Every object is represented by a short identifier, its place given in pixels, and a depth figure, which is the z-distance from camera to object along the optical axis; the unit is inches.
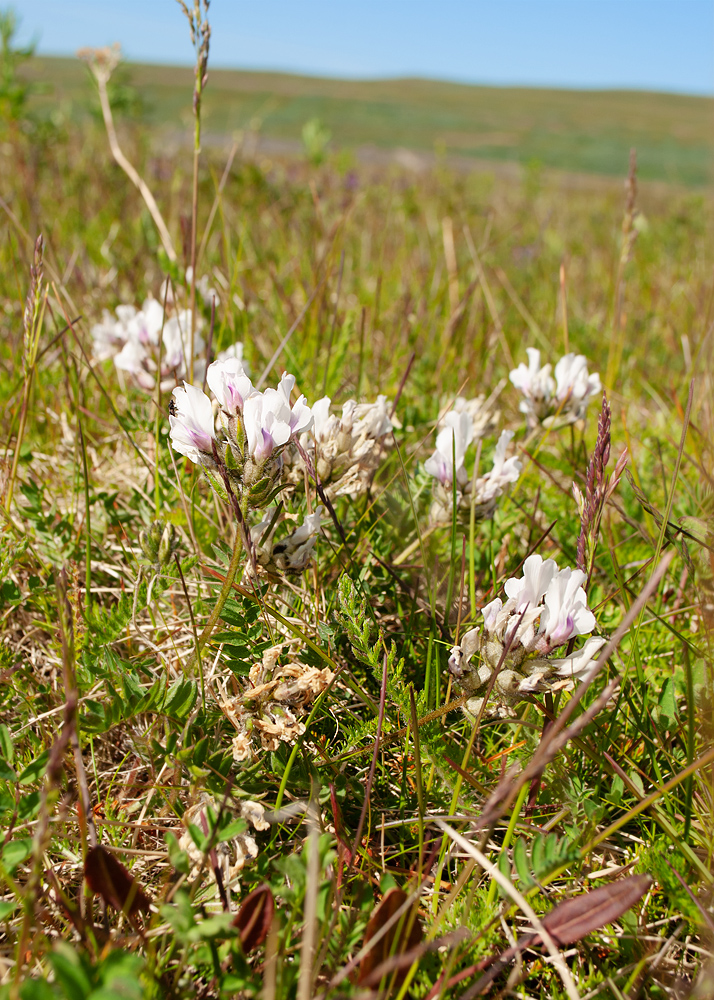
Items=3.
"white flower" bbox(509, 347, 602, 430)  17.6
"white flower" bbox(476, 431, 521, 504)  15.9
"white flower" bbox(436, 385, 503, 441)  17.8
